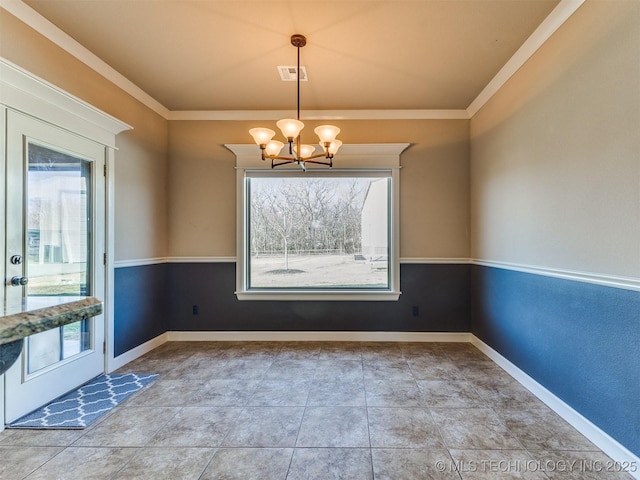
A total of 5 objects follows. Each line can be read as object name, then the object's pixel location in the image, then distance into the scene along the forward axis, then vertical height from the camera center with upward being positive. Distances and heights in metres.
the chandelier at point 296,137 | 2.47 +0.84
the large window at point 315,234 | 4.08 +0.09
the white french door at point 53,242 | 2.23 -0.01
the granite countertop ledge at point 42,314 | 0.92 -0.24
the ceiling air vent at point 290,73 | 2.98 +1.62
